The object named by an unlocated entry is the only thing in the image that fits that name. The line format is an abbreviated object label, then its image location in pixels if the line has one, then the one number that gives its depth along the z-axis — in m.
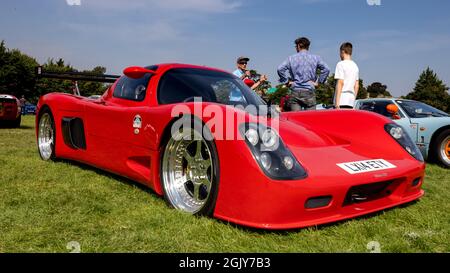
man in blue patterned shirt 5.27
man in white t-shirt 5.28
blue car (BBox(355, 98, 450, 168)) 6.11
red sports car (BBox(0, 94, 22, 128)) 9.89
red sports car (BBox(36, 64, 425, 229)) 2.17
